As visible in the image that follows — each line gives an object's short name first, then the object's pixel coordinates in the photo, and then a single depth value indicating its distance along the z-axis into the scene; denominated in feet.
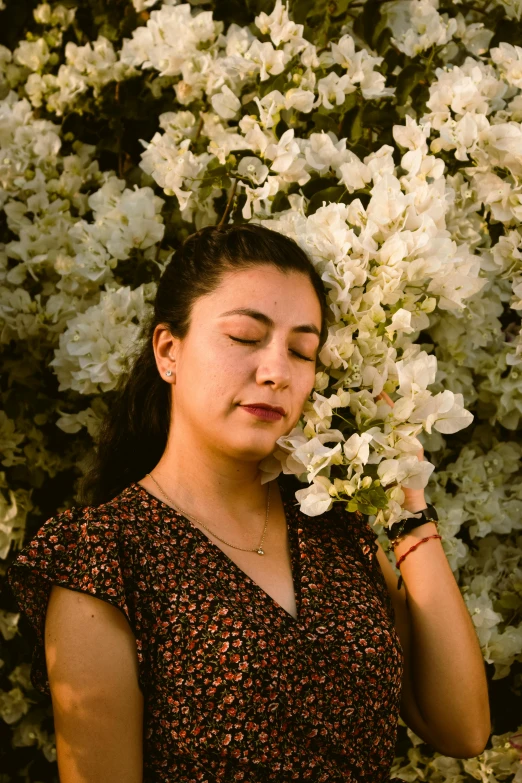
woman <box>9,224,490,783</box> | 4.87
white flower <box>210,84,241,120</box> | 7.09
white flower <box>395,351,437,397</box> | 5.30
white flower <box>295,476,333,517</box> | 5.12
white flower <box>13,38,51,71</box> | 8.80
